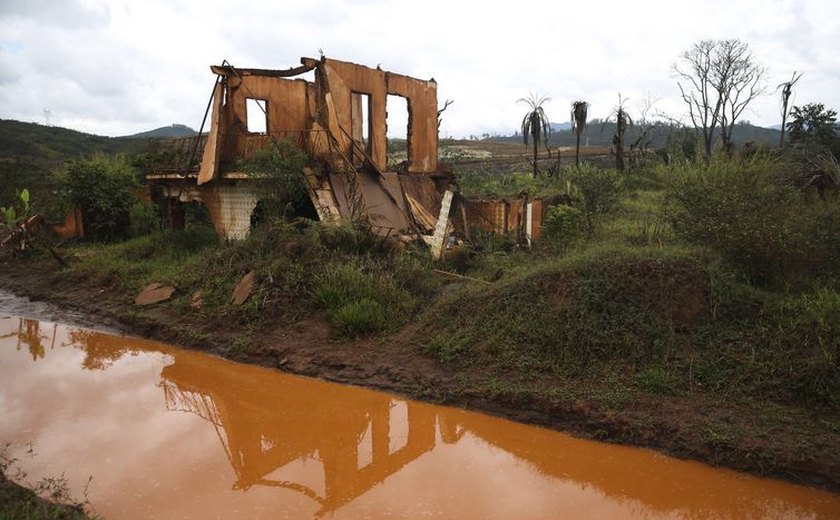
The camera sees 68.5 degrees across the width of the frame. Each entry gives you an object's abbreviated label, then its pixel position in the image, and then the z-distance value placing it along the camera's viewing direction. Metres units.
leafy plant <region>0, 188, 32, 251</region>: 13.73
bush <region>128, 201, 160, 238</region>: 14.76
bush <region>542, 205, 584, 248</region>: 12.04
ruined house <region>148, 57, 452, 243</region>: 11.80
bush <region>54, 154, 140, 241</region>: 14.55
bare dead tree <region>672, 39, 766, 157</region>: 32.84
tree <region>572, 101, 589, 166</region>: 23.84
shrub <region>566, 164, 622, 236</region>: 13.78
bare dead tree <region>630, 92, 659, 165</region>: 27.44
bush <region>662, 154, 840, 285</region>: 7.34
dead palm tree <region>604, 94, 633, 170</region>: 25.36
